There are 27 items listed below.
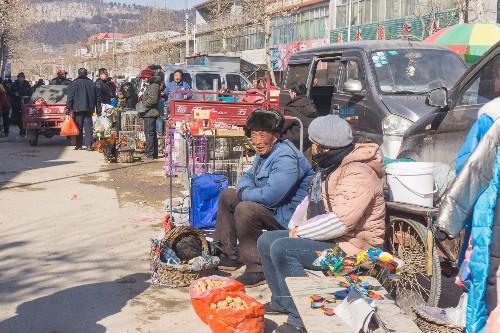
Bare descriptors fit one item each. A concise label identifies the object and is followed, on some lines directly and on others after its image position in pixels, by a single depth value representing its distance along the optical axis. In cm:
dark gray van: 808
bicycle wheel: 459
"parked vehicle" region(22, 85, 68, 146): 1684
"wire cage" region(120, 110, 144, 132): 1525
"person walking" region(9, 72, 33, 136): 2152
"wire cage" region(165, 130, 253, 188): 739
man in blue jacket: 536
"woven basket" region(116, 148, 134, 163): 1359
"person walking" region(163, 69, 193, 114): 1495
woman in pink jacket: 417
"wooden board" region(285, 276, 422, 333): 341
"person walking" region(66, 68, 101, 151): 1539
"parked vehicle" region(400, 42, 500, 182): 540
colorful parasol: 1305
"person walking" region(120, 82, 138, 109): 1700
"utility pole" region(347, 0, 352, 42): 3706
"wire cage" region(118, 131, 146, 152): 1497
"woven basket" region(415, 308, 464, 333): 406
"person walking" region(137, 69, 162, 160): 1380
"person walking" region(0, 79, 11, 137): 1822
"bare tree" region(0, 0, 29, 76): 3359
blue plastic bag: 663
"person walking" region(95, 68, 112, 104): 1657
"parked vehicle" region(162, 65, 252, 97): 1659
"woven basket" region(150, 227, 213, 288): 559
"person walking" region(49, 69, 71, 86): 1920
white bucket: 477
